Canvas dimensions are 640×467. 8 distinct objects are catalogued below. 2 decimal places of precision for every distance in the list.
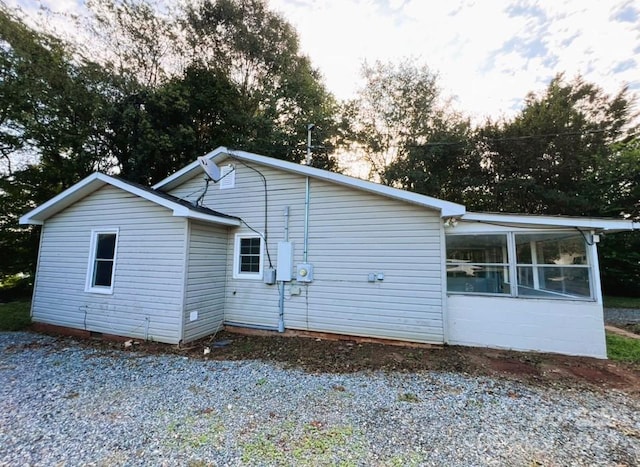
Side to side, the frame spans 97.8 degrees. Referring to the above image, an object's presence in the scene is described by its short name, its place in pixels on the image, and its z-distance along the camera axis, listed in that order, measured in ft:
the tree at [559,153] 44.60
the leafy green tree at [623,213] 43.37
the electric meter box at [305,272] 21.24
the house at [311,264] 17.65
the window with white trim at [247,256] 23.20
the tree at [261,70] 45.01
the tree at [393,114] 53.16
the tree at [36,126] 31.17
